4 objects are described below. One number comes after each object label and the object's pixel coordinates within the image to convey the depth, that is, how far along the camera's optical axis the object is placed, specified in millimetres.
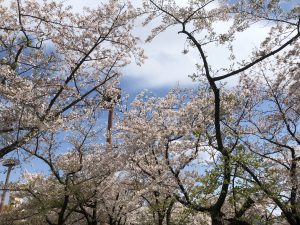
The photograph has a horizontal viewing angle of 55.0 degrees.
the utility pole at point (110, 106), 10638
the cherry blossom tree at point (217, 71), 7576
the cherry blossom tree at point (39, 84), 7757
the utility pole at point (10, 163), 8534
